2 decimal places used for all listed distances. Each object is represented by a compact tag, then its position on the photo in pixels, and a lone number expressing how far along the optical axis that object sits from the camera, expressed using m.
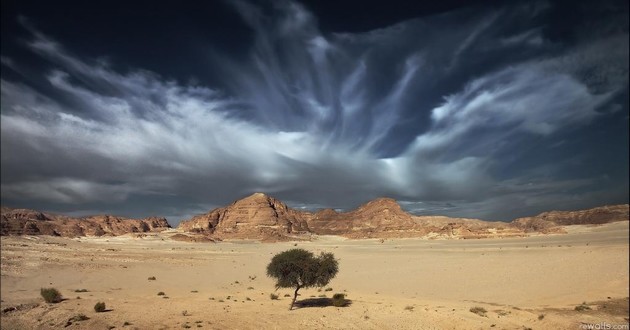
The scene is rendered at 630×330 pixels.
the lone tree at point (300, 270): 24.77
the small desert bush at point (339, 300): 25.24
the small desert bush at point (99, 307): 21.52
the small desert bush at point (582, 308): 22.38
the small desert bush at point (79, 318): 19.64
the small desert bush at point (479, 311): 22.73
